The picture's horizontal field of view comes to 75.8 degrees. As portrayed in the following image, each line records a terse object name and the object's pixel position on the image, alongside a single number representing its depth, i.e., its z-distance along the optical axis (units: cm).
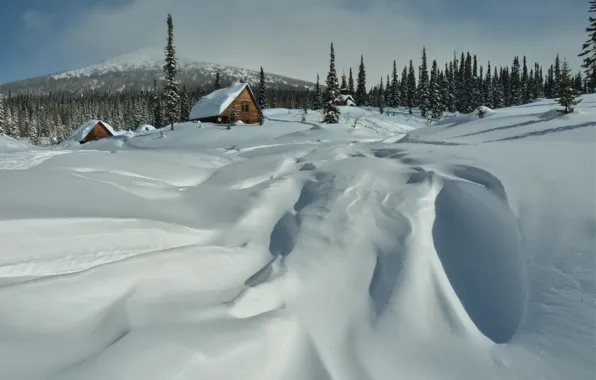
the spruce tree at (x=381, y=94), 8295
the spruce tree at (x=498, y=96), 8231
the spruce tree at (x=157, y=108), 7425
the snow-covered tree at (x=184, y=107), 7778
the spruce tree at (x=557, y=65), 9561
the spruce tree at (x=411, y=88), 7581
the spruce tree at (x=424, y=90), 6438
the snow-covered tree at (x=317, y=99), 8374
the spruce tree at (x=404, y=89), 8481
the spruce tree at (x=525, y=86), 8650
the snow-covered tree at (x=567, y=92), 2116
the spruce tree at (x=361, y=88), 9131
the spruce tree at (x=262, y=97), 7649
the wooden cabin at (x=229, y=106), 4553
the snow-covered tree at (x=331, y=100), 4228
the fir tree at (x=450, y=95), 7681
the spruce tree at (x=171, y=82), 4078
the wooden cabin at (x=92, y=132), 5684
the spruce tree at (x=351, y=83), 10038
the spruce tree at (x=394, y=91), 8282
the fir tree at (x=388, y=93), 8586
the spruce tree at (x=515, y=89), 8488
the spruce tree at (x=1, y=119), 6114
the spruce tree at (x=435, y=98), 6088
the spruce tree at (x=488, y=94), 7931
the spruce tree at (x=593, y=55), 2930
